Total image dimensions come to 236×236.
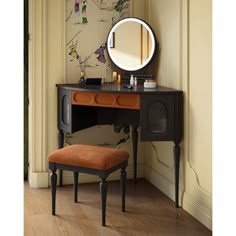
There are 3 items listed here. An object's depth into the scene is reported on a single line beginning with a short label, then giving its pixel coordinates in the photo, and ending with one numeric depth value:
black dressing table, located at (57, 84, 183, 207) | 3.02
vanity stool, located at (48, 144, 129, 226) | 2.79
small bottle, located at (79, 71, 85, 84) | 3.61
